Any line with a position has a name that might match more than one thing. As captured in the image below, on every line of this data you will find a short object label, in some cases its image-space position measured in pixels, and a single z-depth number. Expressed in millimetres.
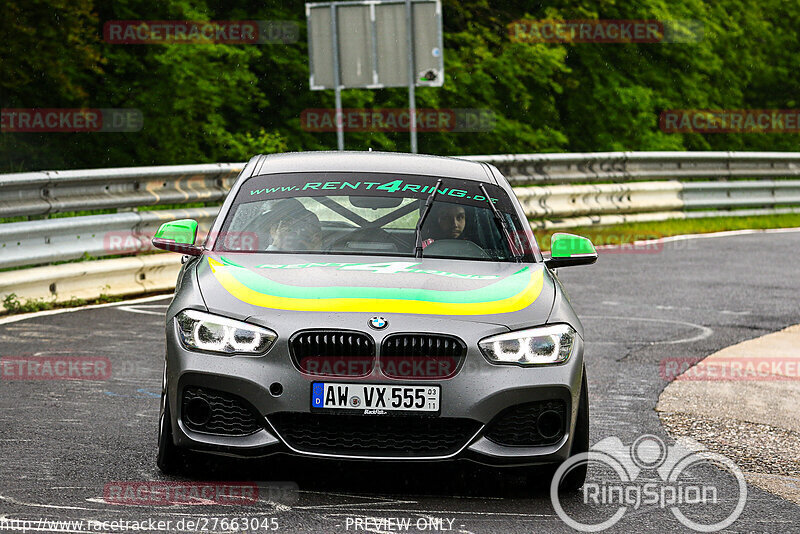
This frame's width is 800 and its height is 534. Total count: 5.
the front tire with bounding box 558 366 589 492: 12172
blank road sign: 43000
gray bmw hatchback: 11445
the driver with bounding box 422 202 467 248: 14094
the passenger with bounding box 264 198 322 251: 13828
